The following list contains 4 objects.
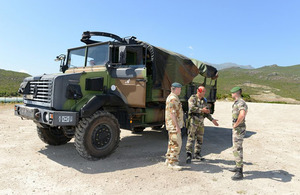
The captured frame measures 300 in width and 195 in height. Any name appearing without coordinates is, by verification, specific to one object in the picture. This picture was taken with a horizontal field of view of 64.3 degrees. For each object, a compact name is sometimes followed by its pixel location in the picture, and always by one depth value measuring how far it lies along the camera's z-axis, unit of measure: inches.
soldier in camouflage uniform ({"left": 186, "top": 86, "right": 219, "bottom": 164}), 212.7
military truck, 201.8
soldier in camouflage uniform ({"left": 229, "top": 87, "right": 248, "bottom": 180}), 175.9
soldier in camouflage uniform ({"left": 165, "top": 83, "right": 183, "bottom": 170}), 187.8
